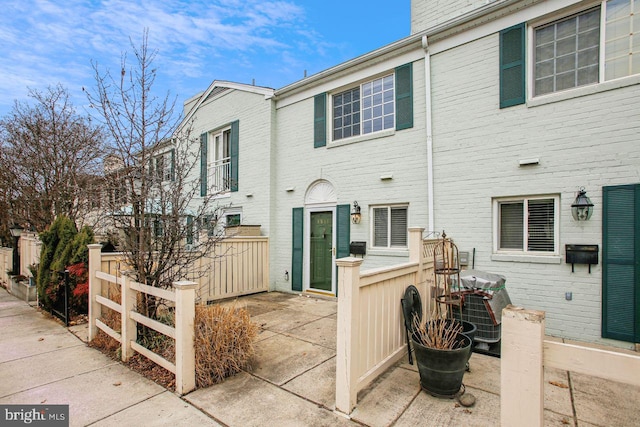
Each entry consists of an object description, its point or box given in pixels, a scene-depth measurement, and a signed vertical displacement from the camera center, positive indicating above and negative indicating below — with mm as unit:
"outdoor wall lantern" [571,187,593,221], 4465 +45
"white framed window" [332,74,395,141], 6828 +2394
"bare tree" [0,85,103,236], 8562 +1523
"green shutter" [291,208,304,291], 7996 -1019
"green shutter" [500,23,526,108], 5082 +2436
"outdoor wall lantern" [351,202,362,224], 6914 -83
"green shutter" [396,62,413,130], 6305 +2374
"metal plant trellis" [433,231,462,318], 3680 -1055
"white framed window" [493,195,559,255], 4855 -241
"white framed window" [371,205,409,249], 6469 -348
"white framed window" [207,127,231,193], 9984 +1785
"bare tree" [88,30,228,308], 4105 +421
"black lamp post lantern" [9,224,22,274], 8539 -1186
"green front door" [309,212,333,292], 7598 -1008
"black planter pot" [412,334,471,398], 2922 -1533
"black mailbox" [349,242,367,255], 6824 -845
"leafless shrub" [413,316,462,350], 3080 -1297
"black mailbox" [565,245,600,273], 4414 -646
